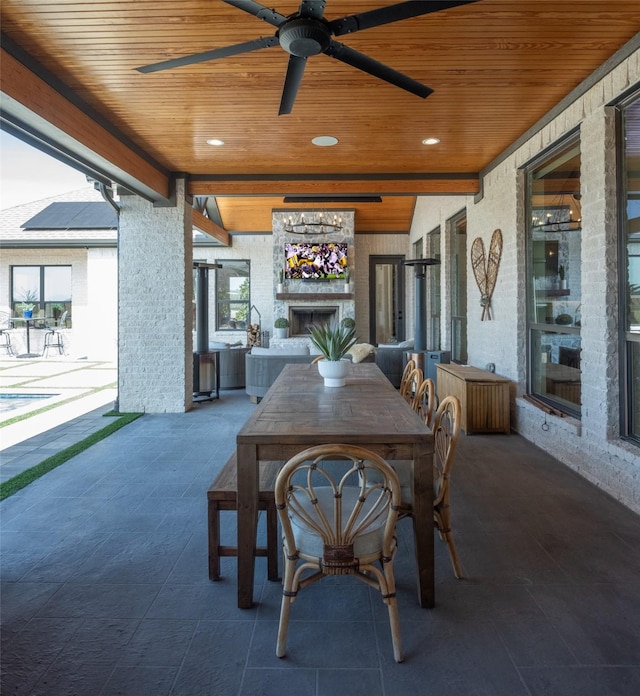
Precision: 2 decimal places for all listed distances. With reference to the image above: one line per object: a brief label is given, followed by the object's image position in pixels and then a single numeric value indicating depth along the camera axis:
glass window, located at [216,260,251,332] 11.23
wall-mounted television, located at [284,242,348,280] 9.96
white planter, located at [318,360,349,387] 3.06
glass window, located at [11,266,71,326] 12.36
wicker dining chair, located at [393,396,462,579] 2.13
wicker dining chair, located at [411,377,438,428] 2.76
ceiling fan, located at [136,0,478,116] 2.04
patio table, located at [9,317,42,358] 11.75
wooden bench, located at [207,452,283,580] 2.17
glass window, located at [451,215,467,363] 6.86
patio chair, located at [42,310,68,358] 11.88
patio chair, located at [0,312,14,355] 11.70
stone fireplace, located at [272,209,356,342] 10.02
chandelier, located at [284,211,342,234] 10.02
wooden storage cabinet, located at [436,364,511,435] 4.83
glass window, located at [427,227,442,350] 8.44
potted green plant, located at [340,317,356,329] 9.79
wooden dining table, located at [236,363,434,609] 1.95
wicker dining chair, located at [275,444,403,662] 1.63
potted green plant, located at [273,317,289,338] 9.99
